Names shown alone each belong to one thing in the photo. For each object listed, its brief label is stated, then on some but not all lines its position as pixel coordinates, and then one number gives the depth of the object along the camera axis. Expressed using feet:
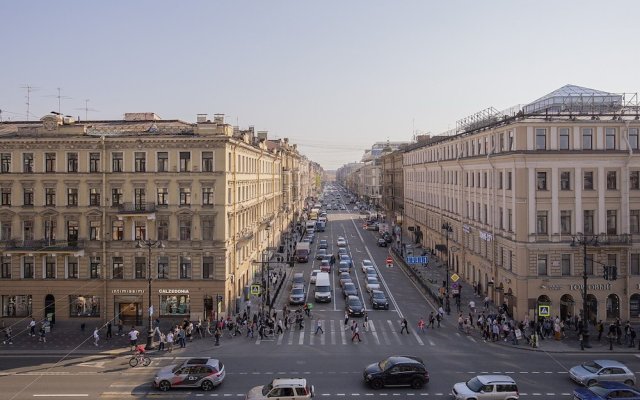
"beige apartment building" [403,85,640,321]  153.99
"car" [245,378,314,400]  91.76
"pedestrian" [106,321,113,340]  143.84
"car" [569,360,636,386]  100.73
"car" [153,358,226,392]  102.06
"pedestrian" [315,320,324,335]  147.02
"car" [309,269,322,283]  219.10
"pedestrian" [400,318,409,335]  147.27
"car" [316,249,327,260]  270.87
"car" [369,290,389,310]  176.55
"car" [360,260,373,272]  235.95
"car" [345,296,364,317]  165.68
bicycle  118.25
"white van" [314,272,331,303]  186.88
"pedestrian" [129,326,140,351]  132.36
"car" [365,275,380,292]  198.10
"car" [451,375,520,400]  91.56
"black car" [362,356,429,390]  102.17
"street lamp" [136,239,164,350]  155.31
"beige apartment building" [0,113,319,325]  158.30
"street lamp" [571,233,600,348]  152.25
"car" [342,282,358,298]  191.98
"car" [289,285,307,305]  182.80
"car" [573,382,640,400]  87.91
